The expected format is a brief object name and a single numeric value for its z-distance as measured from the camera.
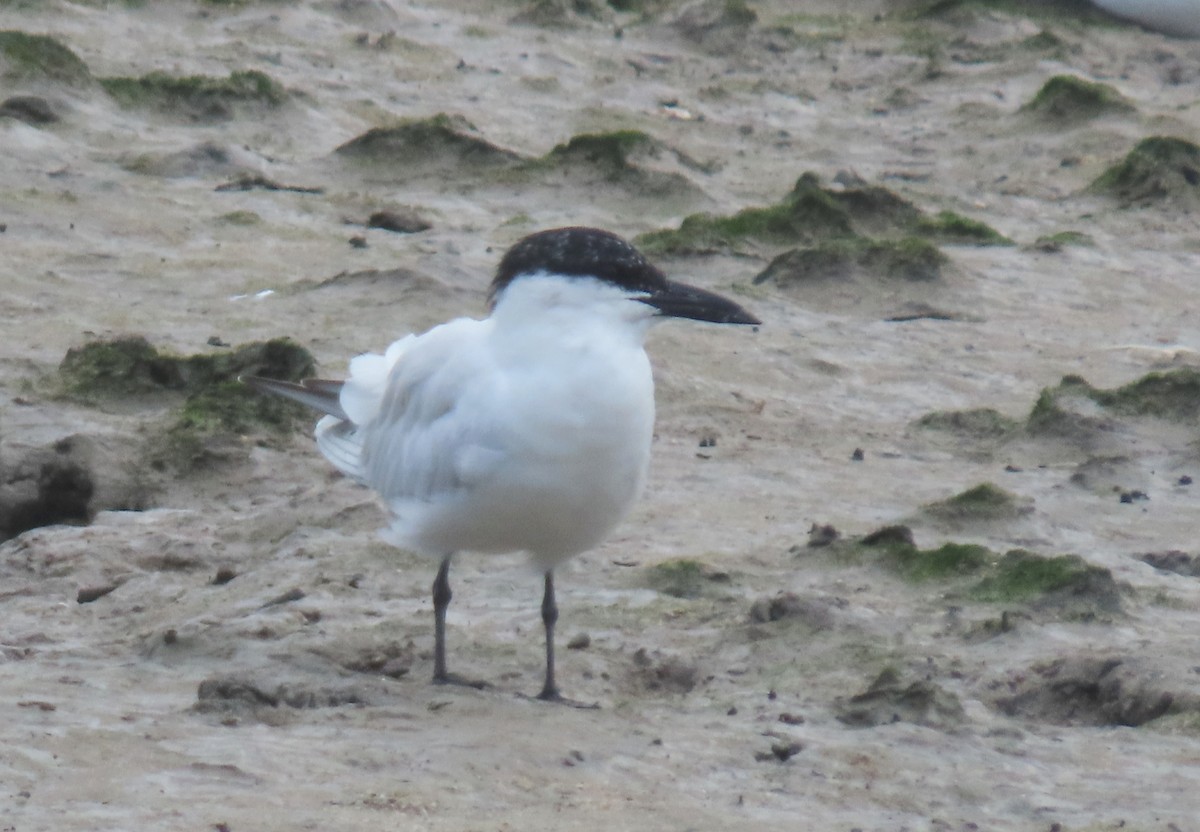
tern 7.81
